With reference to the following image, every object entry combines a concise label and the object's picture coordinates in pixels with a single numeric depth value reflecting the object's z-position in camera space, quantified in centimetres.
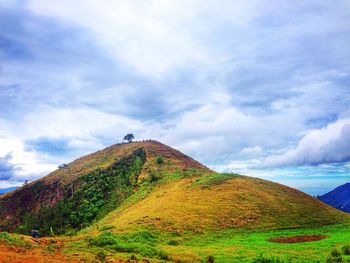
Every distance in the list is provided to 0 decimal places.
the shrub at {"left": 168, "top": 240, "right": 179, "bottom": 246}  3734
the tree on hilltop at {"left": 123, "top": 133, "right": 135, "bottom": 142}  11861
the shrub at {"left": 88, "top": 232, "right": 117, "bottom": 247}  3359
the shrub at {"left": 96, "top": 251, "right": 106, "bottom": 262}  2686
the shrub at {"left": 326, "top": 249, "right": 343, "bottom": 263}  2580
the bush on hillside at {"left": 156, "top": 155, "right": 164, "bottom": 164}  8643
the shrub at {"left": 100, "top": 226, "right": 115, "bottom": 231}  4537
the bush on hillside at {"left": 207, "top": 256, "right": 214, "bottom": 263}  2777
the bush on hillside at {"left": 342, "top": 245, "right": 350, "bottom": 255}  2905
